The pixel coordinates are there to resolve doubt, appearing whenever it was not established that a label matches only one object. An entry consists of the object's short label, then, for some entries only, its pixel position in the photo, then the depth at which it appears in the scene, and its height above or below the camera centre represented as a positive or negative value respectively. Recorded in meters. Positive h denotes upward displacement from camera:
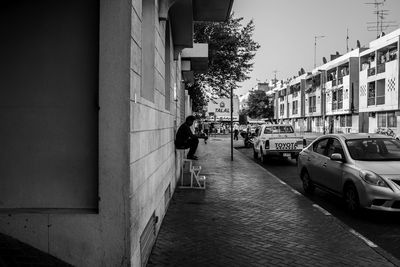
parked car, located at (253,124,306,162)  18.69 -0.86
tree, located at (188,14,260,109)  28.11 +4.56
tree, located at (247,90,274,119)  106.38 +4.47
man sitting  10.32 -0.25
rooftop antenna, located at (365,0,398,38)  50.66 +12.48
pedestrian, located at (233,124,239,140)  45.23 -1.00
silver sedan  7.46 -0.83
